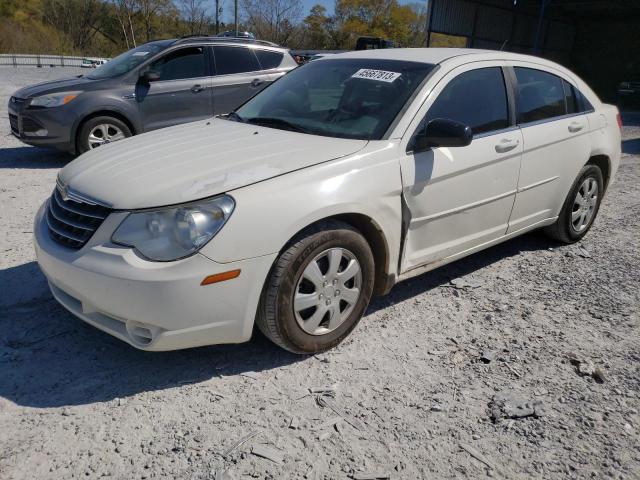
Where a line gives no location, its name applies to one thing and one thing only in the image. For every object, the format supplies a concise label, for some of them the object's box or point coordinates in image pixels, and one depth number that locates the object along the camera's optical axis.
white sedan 2.59
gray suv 7.13
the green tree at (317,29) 52.97
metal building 24.19
